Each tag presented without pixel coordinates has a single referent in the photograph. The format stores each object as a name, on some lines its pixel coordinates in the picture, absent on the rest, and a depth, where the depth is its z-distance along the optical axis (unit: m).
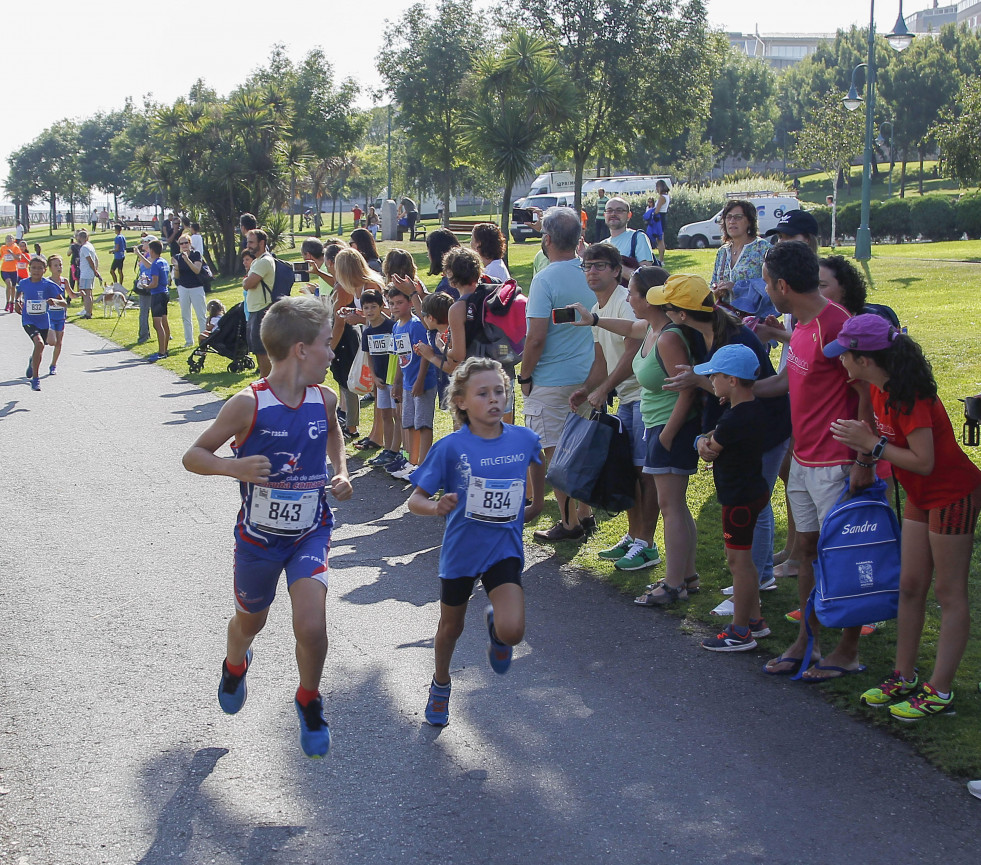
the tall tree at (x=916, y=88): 77.31
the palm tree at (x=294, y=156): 35.97
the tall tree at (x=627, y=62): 33.53
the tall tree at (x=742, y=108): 83.25
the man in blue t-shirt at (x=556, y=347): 6.78
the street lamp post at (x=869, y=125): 25.08
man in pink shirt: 4.82
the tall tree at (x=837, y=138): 36.56
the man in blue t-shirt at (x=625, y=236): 9.07
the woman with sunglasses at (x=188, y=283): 17.75
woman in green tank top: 5.75
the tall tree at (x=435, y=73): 45.06
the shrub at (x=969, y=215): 32.34
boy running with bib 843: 3.94
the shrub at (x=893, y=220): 33.12
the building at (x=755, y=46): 180.91
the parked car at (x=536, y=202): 39.56
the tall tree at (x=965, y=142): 28.02
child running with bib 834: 4.25
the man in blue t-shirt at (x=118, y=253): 30.14
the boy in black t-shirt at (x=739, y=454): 4.98
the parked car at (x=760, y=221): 32.41
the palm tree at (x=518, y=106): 29.67
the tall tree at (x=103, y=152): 90.38
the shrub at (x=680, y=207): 35.91
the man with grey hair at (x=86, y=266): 26.06
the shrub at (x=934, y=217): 32.84
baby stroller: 15.20
